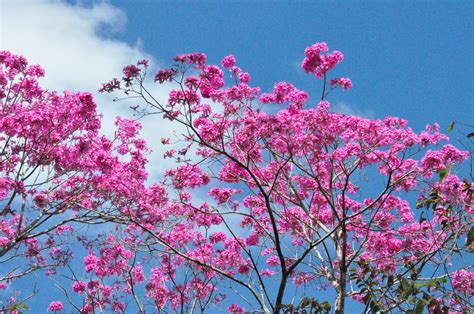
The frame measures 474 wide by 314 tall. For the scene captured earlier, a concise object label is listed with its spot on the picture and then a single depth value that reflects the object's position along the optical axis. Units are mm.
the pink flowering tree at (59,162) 9961
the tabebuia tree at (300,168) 9078
